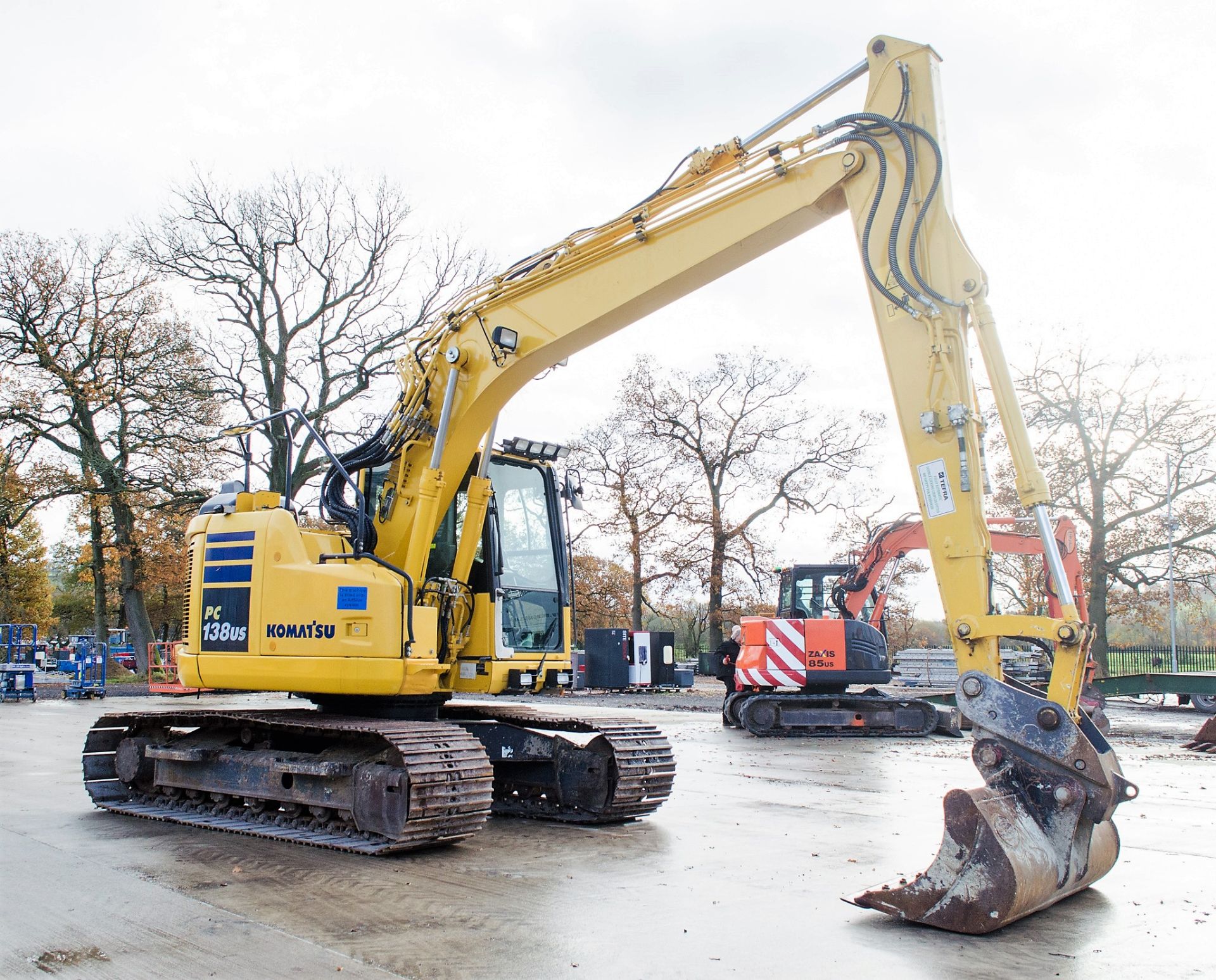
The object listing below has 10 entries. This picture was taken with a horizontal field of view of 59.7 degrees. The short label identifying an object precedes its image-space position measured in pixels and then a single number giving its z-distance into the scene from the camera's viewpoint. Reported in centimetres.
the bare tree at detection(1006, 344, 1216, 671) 2872
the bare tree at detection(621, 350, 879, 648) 3531
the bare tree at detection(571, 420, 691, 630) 3553
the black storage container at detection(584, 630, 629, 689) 2852
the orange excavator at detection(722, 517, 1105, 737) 1512
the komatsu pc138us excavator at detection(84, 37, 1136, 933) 517
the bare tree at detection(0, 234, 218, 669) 2944
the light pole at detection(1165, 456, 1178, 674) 2869
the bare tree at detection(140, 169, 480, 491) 2941
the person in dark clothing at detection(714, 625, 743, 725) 1809
